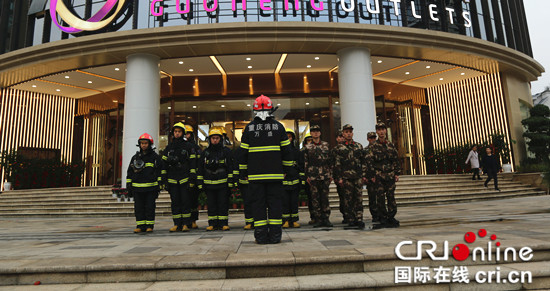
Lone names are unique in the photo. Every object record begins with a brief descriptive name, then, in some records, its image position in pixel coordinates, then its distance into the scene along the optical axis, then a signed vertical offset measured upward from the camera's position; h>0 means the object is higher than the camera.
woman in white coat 14.16 +0.73
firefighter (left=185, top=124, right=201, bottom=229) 6.33 -0.04
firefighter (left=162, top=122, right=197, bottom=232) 6.18 +0.26
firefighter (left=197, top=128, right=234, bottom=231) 6.05 +0.23
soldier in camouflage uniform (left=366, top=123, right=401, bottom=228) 5.79 +0.17
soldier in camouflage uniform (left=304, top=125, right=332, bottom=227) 6.35 +0.19
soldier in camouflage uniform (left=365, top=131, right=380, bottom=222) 6.02 -0.18
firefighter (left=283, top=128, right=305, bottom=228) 6.21 -0.12
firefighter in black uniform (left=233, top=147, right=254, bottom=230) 5.05 -0.02
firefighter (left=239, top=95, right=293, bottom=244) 4.41 +0.32
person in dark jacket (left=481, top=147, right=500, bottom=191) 12.67 +0.51
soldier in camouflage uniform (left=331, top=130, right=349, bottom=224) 6.28 -0.12
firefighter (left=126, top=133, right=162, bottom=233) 6.16 +0.18
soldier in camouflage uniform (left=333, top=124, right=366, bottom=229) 5.94 +0.19
